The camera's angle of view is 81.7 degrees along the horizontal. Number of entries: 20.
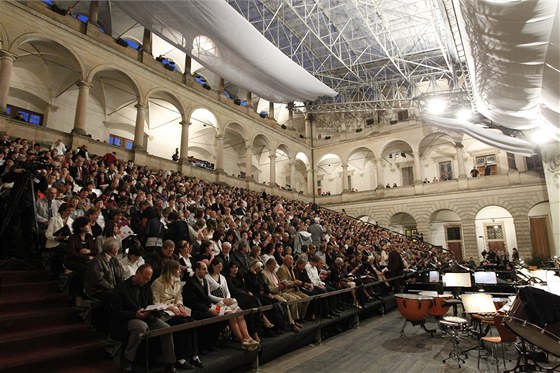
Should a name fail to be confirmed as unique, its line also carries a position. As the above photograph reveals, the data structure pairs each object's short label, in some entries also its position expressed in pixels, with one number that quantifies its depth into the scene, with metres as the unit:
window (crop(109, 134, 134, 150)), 18.95
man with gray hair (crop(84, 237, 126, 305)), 4.02
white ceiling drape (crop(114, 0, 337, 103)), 12.48
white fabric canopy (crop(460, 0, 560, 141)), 4.65
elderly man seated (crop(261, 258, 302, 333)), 5.47
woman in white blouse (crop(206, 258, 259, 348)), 4.37
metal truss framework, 15.95
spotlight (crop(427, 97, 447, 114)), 15.06
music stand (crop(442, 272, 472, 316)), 6.99
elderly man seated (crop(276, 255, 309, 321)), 5.96
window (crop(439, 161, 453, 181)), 23.30
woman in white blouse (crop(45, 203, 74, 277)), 4.84
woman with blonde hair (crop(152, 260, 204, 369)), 3.69
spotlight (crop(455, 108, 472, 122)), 14.93
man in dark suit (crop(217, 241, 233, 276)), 5.57
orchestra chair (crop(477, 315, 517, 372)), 4.29
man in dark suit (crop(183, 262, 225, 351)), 4.18
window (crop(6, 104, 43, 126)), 15.00
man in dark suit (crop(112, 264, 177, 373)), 3.31
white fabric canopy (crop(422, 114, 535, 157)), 13.28
